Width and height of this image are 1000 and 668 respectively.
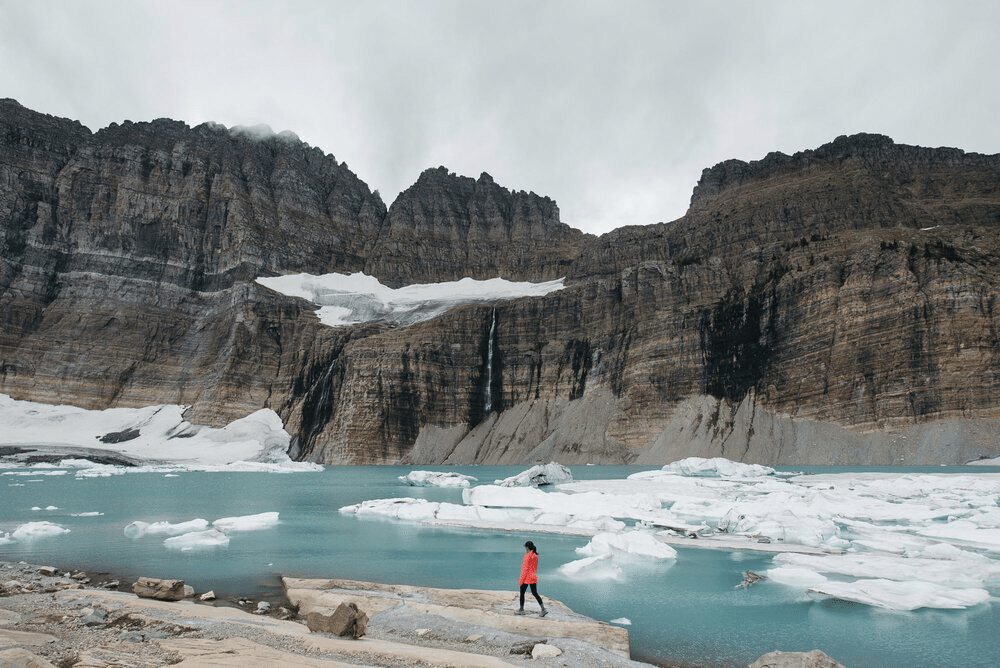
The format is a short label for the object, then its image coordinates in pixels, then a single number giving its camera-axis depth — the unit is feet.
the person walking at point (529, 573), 44.88
